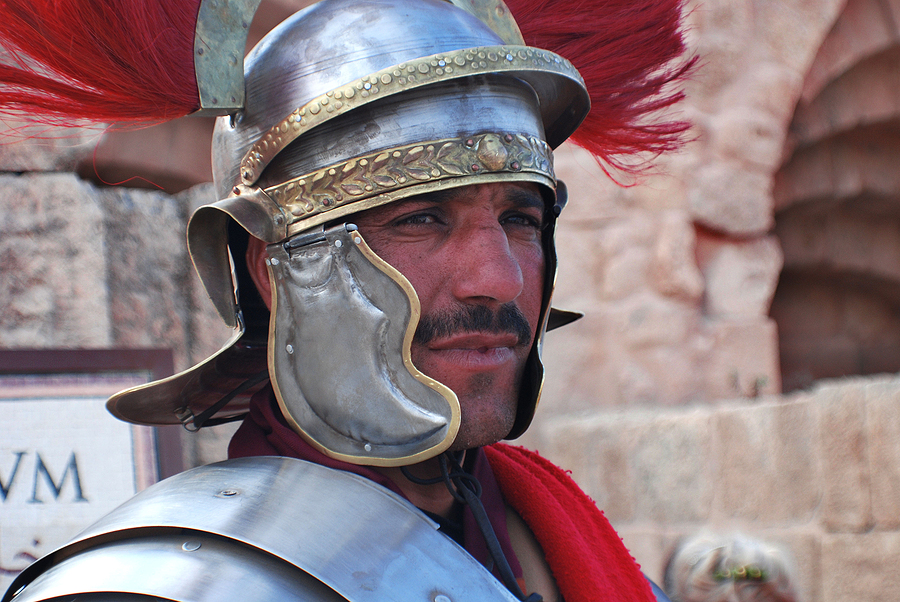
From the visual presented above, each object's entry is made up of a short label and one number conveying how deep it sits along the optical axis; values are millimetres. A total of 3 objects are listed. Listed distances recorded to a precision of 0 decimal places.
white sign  1787
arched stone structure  2687
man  1584
